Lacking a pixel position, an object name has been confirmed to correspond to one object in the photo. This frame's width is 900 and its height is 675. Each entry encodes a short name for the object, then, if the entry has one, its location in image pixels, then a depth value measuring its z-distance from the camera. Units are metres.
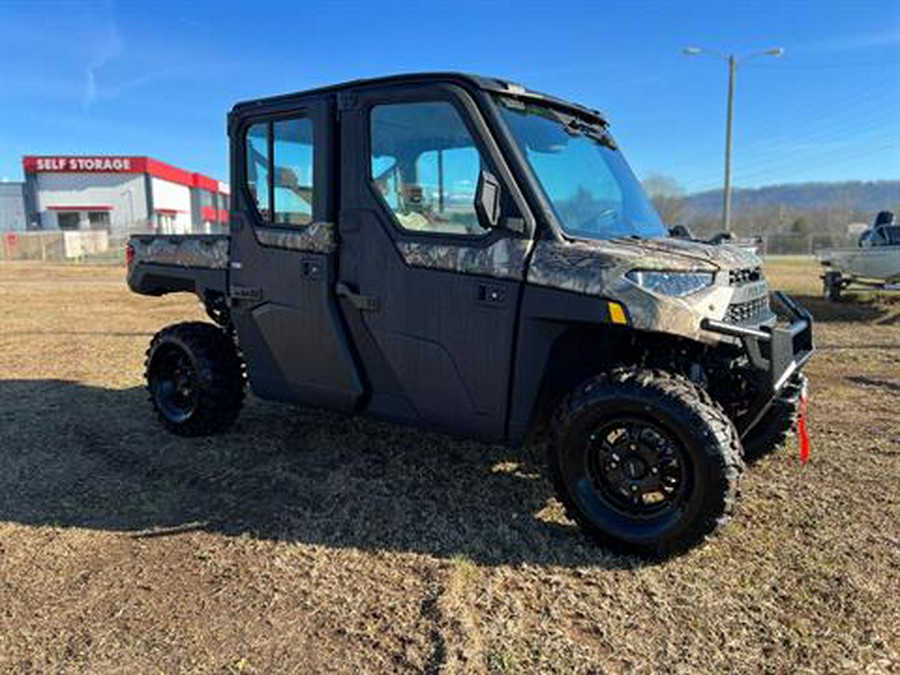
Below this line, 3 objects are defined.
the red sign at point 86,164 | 62.81
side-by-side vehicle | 3.45
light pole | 28.42
